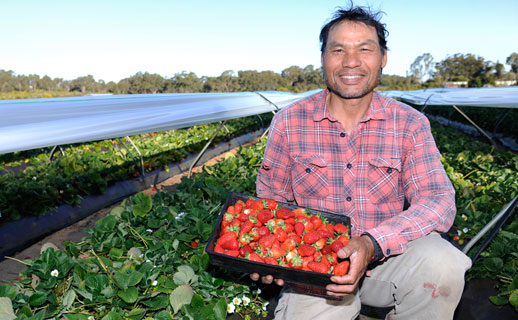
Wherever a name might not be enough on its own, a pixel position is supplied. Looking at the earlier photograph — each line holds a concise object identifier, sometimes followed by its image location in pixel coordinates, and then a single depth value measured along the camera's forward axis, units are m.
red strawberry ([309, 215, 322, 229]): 1.80
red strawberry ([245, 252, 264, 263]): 1.58
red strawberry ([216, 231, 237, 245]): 1.67
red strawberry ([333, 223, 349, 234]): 1.76
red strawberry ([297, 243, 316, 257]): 1.58
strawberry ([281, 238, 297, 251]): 1.63
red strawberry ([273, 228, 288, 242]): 1.67
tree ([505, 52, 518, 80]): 75.34
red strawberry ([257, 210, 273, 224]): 1.79
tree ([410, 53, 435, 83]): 104.29
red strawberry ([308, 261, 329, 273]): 1.50
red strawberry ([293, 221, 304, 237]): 1.72
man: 1.81
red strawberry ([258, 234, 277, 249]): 1.61
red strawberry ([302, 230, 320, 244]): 1.66
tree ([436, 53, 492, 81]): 72.46
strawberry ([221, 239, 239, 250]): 1.64
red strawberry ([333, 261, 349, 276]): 1.52
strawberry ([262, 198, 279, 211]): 1.92
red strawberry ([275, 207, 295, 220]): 1.80
